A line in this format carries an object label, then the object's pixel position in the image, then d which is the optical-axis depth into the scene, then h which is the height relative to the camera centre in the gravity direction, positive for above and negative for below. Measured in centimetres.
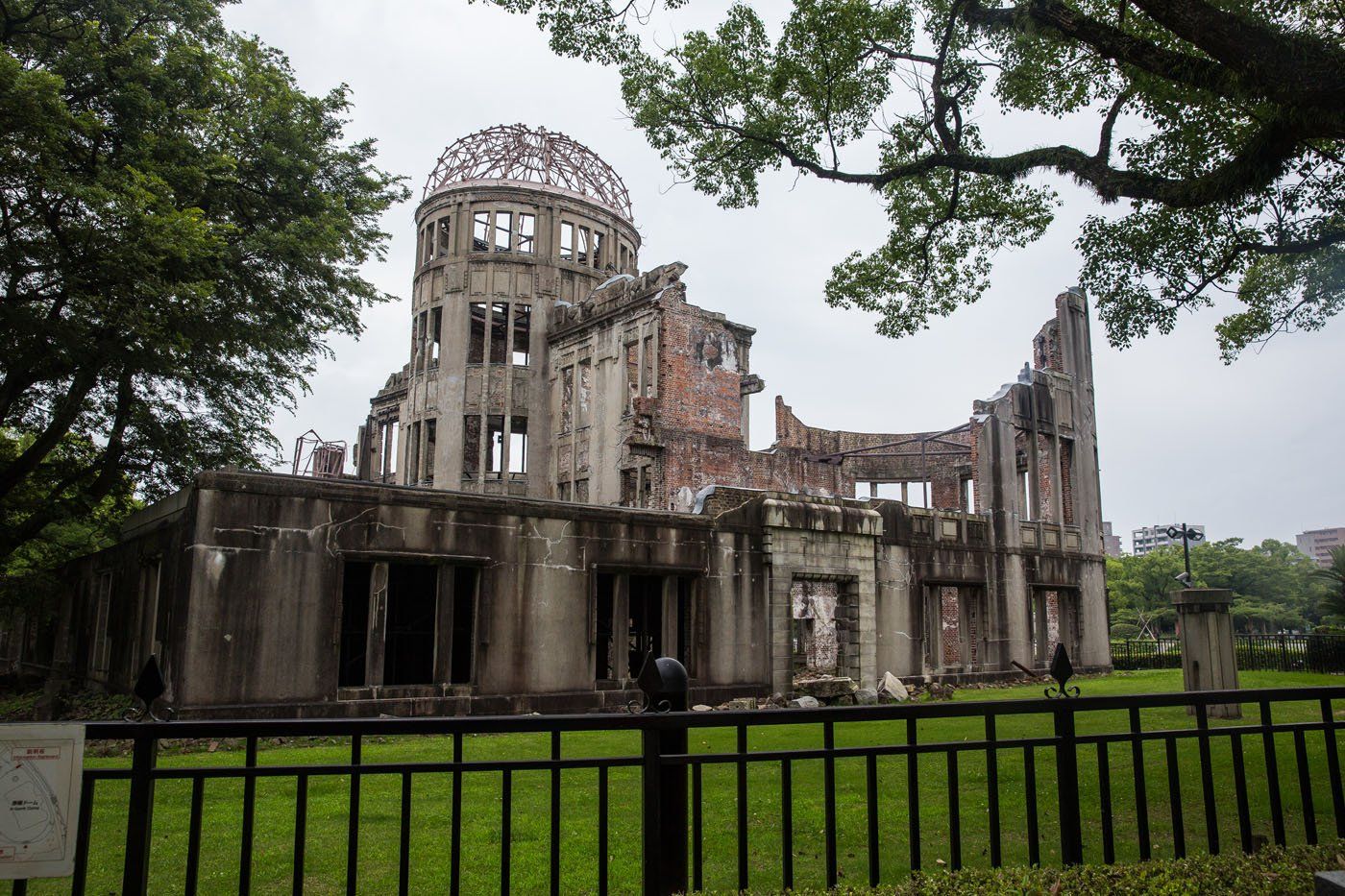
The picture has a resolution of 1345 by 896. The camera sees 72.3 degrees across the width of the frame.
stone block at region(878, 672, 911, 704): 1873 -152
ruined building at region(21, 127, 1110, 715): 1347 +149
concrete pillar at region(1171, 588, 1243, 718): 1331 -37
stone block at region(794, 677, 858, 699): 1858 -148
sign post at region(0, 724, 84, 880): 334 -69
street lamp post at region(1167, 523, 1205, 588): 3183 +284
